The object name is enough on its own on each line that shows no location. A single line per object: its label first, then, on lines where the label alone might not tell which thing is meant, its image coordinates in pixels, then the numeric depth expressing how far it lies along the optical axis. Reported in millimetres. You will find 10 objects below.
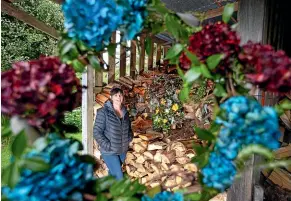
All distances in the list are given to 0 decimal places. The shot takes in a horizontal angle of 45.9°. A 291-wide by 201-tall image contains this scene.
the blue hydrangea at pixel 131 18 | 715
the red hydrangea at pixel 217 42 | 688
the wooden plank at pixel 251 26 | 1896
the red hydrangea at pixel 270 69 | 615
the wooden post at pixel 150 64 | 5248
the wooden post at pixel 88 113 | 4074
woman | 3367
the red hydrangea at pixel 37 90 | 574
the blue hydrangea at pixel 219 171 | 682
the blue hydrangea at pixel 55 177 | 586
